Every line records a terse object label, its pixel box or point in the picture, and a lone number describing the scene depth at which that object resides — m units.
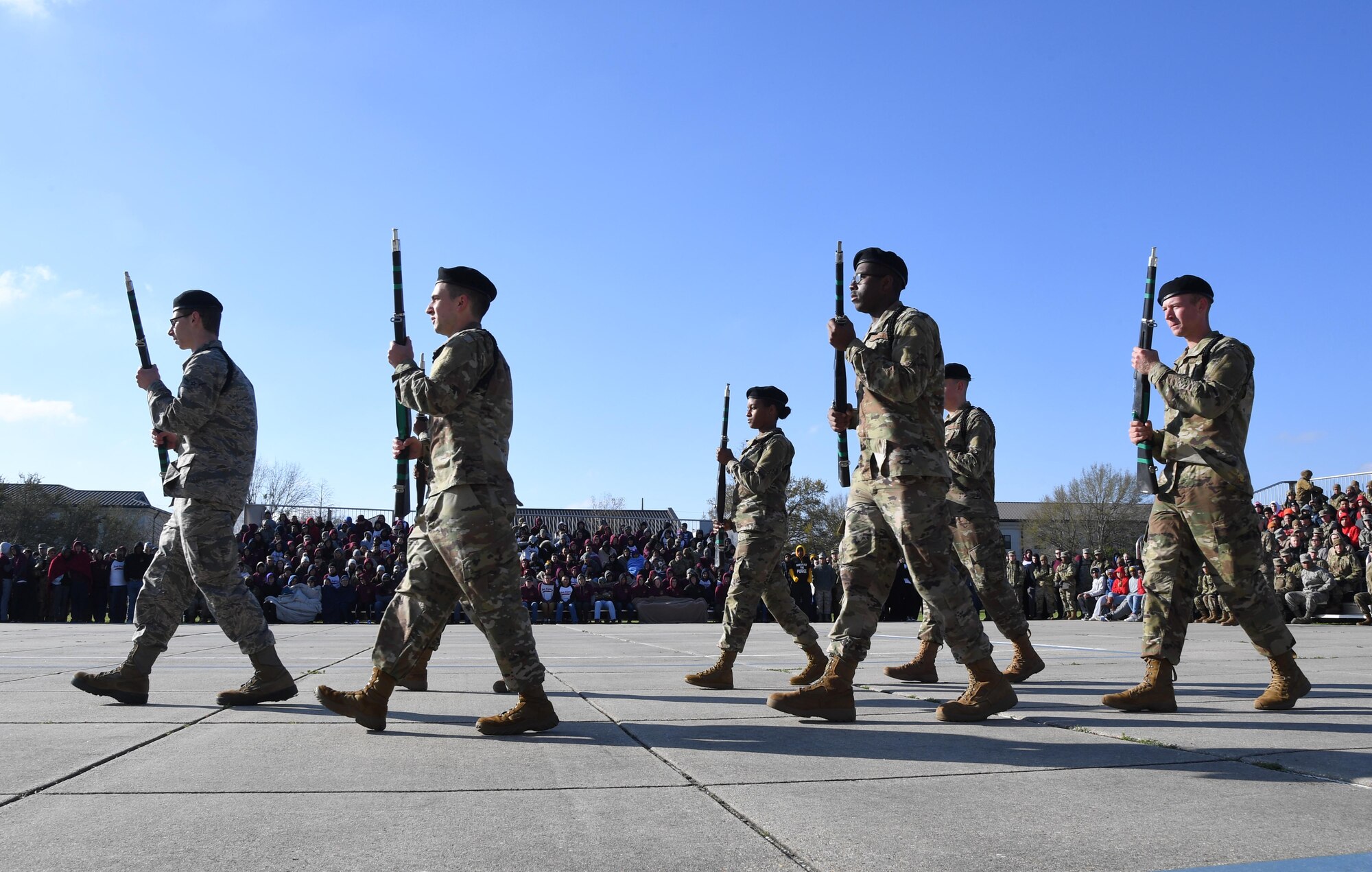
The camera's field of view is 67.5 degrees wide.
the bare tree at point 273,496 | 64.66
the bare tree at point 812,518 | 74.38
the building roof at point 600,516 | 51.44
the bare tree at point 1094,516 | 77.06
